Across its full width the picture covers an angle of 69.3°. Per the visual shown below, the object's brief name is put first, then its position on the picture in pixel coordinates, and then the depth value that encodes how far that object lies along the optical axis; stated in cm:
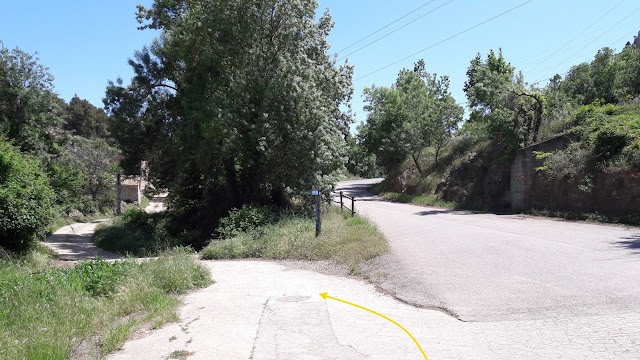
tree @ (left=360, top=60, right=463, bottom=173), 3378
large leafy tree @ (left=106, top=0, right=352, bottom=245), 1866
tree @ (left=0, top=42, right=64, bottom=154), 2927
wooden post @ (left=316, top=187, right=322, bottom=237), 1319
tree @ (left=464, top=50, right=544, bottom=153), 2197
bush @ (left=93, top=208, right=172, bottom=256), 2269
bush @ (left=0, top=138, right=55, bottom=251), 1492
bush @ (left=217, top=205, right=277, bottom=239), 1673
